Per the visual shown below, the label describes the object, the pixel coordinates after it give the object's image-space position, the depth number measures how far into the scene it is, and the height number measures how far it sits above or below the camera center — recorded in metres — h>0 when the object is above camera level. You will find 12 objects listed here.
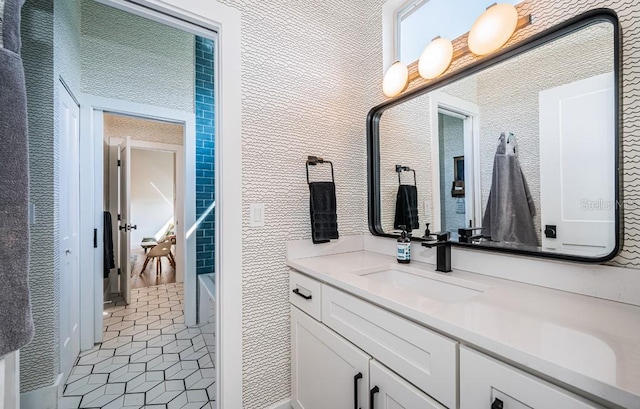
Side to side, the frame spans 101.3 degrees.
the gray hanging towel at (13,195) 0.68 +0.03
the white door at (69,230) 1.76 -0.18
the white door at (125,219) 3.16 -0.18
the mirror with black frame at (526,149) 0.85 +0.22
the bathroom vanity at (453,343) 0.51 -0.36
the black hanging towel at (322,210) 1.50 -0.04
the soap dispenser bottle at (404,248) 1.36 -0.24
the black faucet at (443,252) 1.19 -0.22
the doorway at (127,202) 3.23 +0.03
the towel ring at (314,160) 1.54 +0.26
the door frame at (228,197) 1.29 +0.04
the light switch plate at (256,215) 1.38 -0.06
